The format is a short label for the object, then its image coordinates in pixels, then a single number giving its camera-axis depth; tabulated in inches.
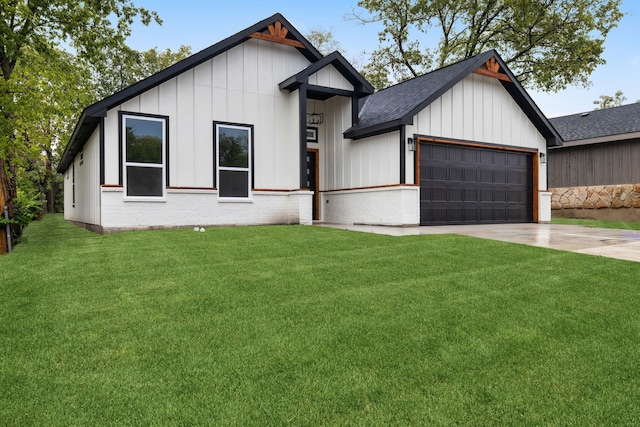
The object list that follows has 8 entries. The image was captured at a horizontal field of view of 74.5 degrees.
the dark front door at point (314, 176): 531.5
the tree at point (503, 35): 834.8
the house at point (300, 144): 401.4
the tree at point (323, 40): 1218.6
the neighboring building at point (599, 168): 661.9
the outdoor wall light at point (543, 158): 543.2
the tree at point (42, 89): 425.5
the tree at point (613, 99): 1710.1
